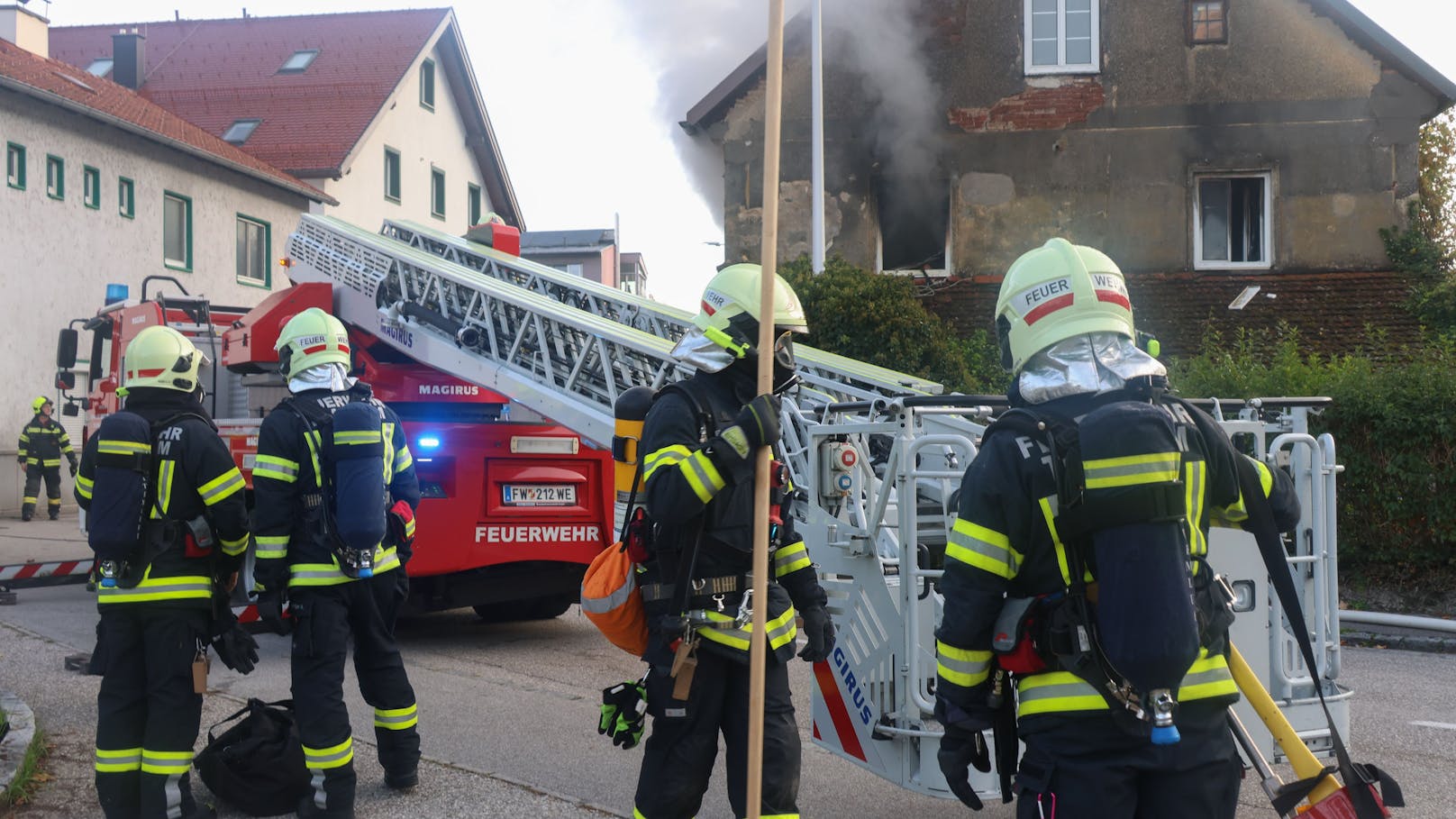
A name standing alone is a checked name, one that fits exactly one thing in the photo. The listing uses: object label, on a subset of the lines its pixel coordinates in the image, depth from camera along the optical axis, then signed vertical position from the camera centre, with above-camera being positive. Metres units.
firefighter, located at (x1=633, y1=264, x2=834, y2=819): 3.49 -0.41
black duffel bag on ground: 4.89 -1.33
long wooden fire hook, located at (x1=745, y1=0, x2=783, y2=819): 3.35 +0.15
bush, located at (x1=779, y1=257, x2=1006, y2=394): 14.22 +1.01
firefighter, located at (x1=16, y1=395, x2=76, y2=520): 19.02 -0.42
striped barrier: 9.25 -1.11
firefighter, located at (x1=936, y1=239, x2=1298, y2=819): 2.54 -0.33
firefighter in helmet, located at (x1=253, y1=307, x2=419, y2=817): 4.77 -0.61
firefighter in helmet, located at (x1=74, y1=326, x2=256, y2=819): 4.62 -0.65
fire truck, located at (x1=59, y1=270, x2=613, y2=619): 7.93 -0.38
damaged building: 16.95 +3.83
